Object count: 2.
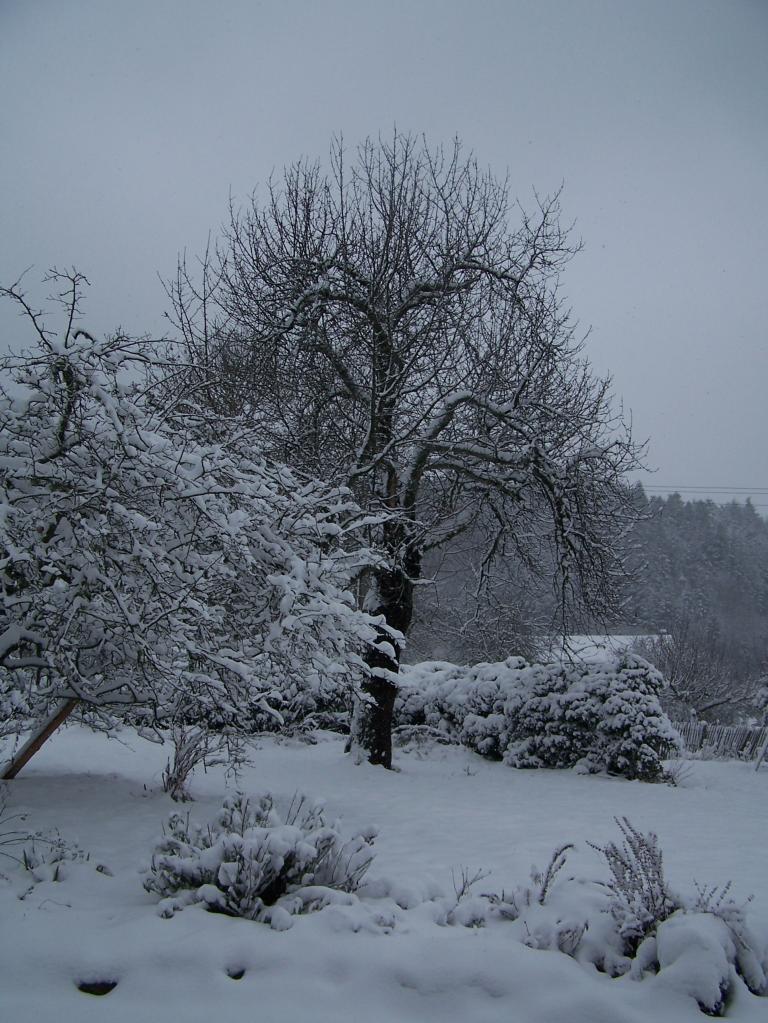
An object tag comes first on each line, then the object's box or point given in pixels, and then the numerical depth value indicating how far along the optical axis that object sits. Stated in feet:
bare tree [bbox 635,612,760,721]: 68.74
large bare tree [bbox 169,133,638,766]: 27.35
